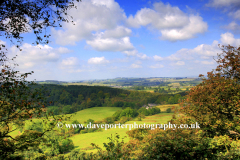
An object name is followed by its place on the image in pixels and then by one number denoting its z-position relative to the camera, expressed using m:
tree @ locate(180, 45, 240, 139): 8.84
